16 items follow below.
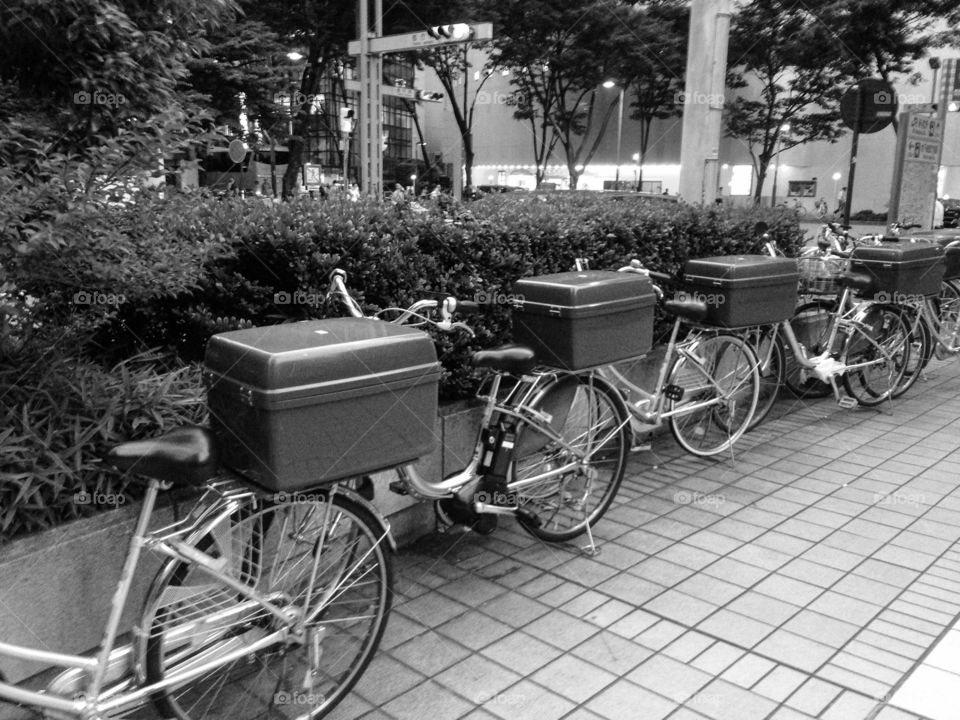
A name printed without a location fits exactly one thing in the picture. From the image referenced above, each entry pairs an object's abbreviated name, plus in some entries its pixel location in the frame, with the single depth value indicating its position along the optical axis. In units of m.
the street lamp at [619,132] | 40.94
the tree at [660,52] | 25.16
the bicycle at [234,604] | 2.23
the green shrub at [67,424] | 2.58
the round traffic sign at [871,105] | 8.42
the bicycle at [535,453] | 3.55
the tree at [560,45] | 25.14
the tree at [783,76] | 22.59
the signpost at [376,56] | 13.08
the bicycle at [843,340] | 5.96
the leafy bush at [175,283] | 2.62
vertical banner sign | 10.08
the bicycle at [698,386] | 4.80
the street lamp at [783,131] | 31.78
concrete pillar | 7.03
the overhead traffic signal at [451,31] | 12.88
